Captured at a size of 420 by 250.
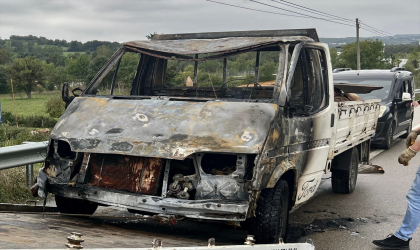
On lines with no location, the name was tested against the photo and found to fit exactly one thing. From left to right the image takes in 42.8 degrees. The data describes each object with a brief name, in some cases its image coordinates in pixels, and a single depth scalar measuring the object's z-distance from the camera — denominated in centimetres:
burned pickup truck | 438
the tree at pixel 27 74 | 10156
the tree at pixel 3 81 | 10194
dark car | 1305
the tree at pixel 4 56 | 12368
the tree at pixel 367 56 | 6900
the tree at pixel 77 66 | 11050
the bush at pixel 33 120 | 6419
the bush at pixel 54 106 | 6226
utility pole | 4873
